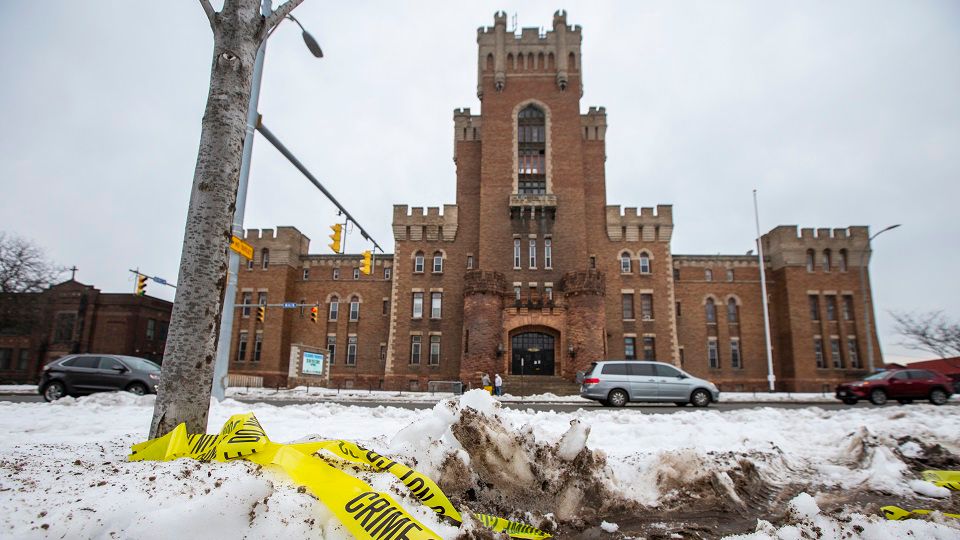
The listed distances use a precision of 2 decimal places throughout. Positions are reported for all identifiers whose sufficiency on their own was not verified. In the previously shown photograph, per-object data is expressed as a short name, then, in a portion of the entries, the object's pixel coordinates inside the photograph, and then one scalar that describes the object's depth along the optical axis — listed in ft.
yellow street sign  36.48
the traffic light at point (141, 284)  74.74
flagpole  107.55
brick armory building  120.37
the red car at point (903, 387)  63.16
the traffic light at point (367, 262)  61.93
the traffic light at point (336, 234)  51.39
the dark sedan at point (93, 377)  52.39
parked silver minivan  59.77
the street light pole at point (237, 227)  34.99
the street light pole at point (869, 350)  98.24
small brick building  143.33
